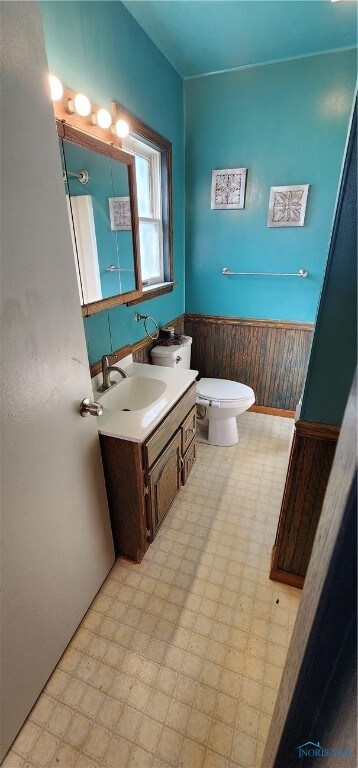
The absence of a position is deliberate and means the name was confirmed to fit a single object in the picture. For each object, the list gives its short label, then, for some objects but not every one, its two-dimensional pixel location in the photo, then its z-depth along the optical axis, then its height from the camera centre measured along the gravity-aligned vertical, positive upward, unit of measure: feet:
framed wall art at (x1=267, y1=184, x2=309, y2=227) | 7.26 +0.79
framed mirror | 4.17 +0.39
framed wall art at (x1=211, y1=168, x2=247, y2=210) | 7.56 +1.22
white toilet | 7.16 -3.15
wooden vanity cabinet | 4.23 -3.13
